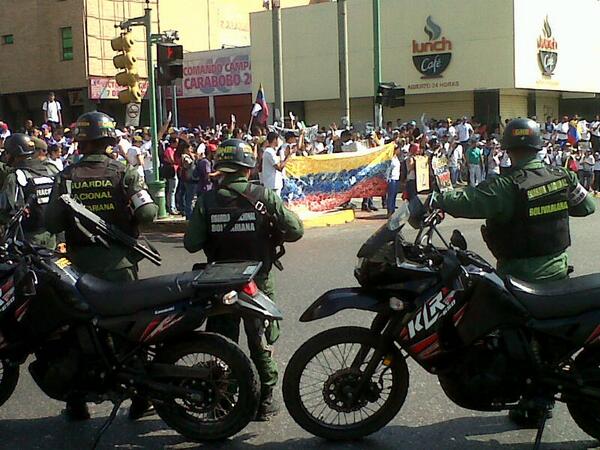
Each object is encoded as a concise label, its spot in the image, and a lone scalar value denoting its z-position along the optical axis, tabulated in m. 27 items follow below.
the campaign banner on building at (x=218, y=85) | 38.19
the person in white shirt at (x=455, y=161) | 21.83
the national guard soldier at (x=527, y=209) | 4.46
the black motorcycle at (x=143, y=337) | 4.27
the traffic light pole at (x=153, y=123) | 14.30
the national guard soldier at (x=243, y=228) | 4.77
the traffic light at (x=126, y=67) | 14.32
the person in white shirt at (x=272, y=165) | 13.24
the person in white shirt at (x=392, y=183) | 16.12
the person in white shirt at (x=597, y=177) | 22.28
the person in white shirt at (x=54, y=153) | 12.05
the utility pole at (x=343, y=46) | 20.06
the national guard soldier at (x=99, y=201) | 4.91
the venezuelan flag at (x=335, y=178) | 14.87
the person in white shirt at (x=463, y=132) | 24.72
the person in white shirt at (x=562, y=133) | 25.95
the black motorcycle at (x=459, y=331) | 4.10
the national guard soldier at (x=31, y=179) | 6.38
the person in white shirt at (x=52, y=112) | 22.12
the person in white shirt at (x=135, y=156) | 15.50
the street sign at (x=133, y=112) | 16.44
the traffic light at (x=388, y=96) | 20.05
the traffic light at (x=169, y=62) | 14.30
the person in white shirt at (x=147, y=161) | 16.47
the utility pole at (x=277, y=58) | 22.03
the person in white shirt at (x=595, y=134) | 25.92
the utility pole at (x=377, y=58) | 20.33
